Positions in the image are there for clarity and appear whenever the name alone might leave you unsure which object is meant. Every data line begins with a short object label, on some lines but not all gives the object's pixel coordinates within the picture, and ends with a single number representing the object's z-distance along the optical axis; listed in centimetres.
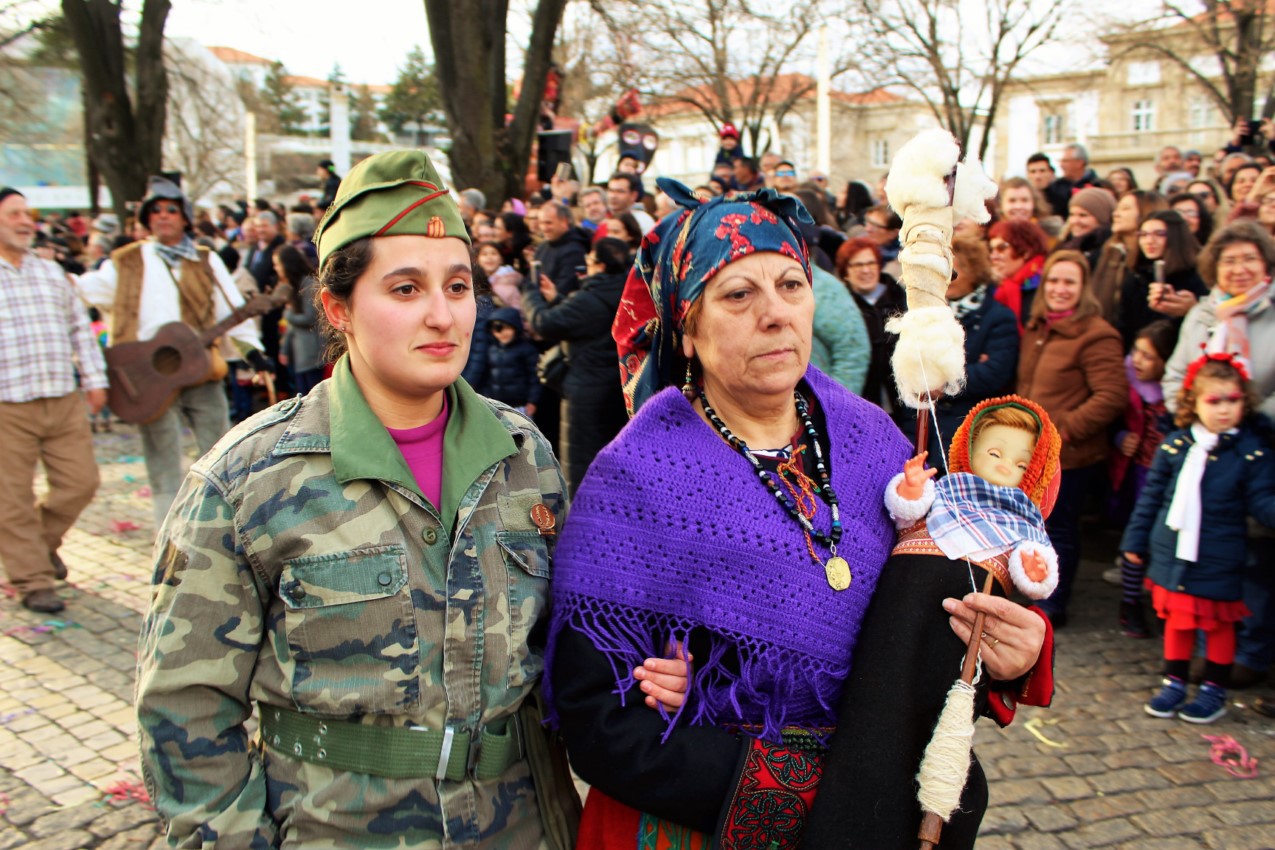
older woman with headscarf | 195
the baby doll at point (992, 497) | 200
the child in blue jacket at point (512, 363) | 720
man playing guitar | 643
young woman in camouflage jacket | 178
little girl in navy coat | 445
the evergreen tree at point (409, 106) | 3753
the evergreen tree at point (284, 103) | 6188
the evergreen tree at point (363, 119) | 6142
